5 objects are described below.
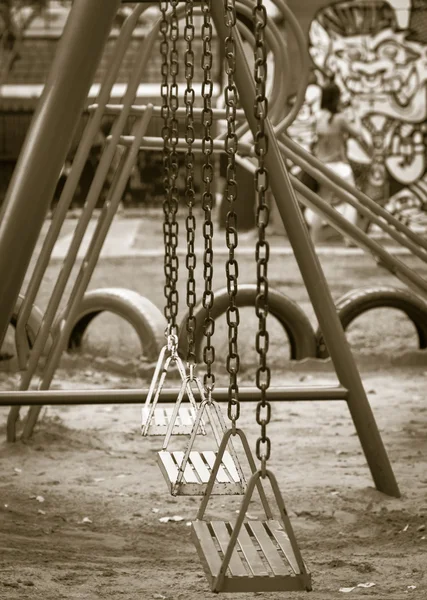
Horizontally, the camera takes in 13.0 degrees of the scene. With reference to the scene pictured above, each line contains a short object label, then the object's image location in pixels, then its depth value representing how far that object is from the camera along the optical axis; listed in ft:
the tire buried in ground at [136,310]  34.38
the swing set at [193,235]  13.80
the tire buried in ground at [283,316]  33.78
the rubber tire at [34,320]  30.04
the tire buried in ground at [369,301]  35.80
